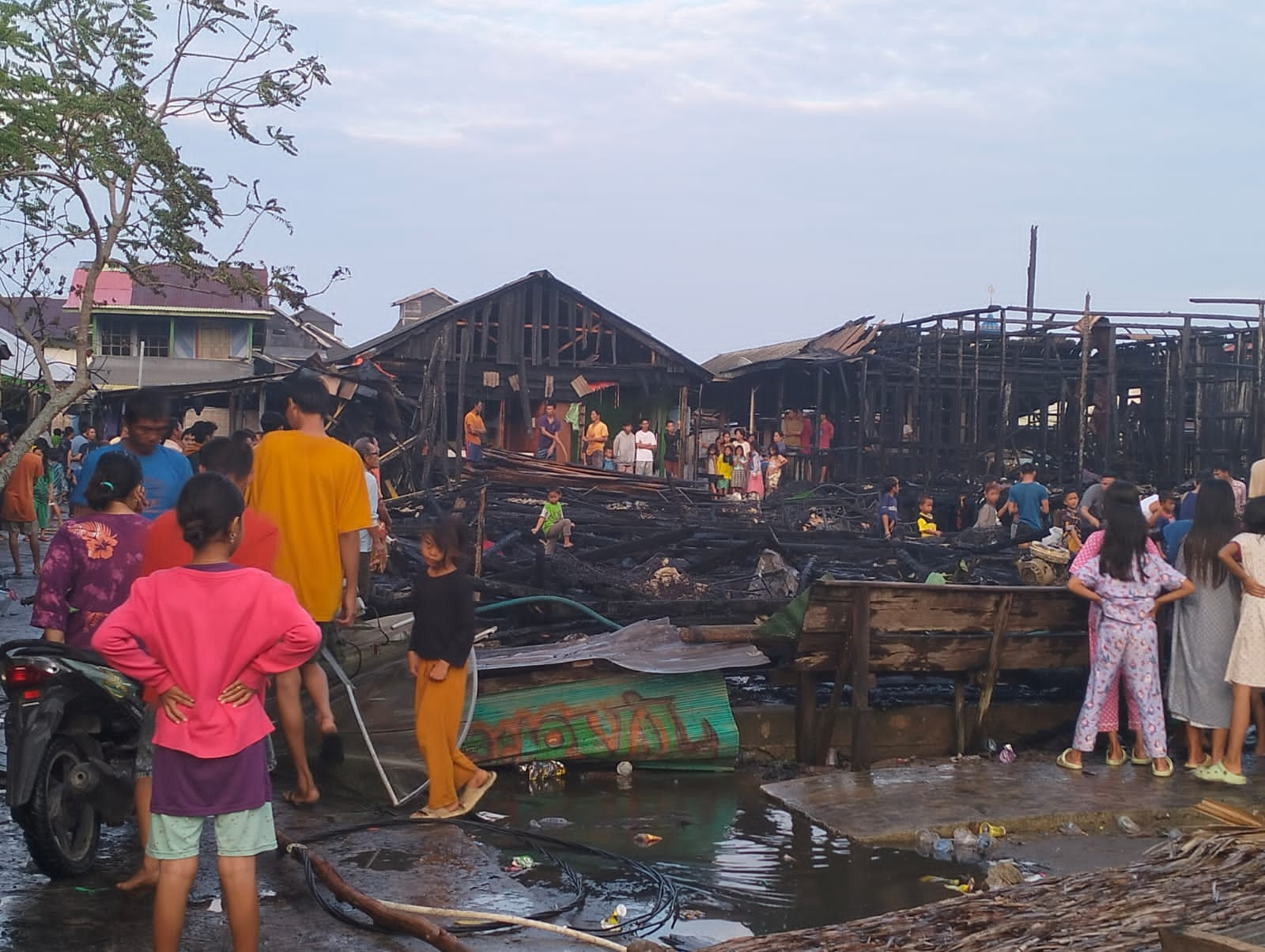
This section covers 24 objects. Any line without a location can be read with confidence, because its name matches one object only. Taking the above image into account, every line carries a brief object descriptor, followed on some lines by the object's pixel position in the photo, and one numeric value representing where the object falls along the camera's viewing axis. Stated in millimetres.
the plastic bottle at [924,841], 6027
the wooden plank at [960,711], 7977
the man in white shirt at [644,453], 28562
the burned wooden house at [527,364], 29078
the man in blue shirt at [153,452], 5656
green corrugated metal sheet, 7152
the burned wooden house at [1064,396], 27125
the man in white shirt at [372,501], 8352
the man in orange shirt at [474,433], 25422
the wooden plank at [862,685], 7391
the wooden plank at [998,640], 7844
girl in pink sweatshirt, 3684
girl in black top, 6160
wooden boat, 6930
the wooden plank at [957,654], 7547
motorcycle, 4656
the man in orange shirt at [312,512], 6109
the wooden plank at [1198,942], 3037
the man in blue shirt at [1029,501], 15133
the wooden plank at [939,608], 7473
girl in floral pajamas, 7551
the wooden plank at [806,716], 7727
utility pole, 45531
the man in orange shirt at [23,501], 14508
